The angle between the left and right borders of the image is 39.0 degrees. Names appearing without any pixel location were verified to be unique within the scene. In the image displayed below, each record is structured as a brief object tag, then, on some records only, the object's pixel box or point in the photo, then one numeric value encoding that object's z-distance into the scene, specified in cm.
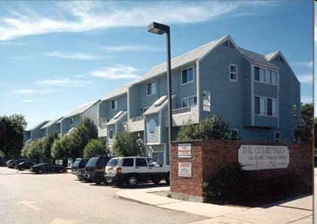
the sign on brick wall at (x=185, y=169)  1257
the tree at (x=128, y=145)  3030
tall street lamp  995
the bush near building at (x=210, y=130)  2177
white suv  1891
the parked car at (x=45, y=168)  3646
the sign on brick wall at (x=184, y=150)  1267
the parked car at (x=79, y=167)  2311
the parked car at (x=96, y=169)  2144
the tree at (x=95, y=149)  3303
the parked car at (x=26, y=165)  3791
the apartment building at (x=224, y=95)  2206
